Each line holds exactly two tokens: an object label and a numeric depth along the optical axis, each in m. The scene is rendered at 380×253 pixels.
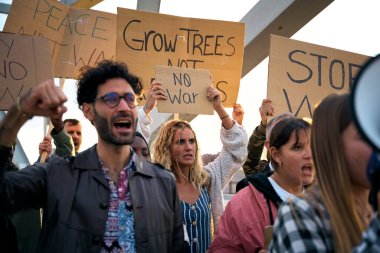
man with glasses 2.36
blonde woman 3.65
